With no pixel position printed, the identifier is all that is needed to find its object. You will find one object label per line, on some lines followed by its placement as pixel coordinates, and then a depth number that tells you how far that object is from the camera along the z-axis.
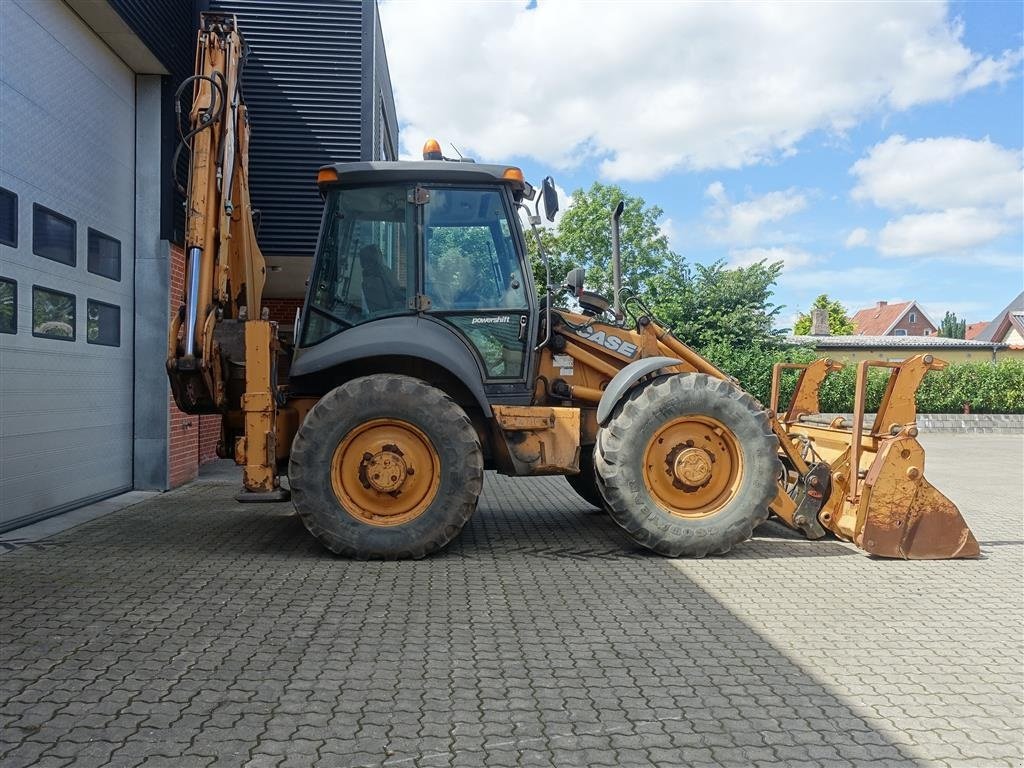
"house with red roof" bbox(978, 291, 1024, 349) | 58.31
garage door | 7.35
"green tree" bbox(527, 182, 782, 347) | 22.38
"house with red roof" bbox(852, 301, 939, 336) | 84.31
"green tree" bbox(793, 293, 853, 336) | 66.31
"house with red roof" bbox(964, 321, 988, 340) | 86.76
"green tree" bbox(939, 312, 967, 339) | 86.06
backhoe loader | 6.36
